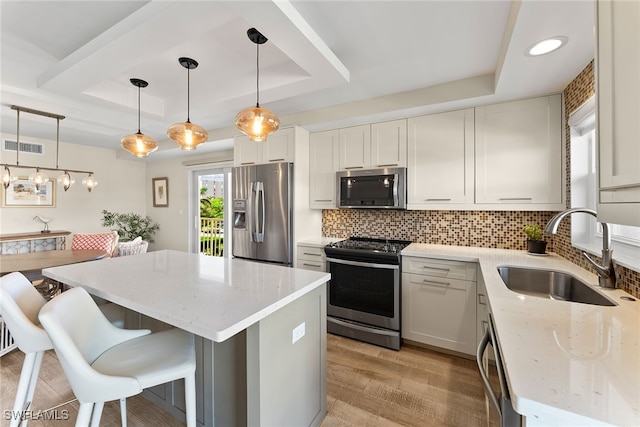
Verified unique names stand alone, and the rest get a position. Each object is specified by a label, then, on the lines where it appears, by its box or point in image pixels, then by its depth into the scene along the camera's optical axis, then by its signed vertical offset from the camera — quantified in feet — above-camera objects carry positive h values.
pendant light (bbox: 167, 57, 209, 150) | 6.75 +2.07
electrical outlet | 4.52 -2.09
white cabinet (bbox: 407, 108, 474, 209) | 8.29 +1.73
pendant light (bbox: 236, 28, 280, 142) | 5.79 +2.06
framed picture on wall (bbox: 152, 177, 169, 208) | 17.70 +1.45
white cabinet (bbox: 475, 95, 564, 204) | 7.28 +1.72
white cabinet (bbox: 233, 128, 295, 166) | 10.16 +2.57
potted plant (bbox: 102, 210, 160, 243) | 16.72 -0.74
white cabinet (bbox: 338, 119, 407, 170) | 9.21 +2.43
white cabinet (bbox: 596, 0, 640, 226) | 2.29 +0.97
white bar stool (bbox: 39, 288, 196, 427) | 3.13 -2.09
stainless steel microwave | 9.03 +0.86
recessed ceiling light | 4.90 +3.19
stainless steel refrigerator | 10.01 +0.04
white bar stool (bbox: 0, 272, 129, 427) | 4.07 -1.81
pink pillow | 12.84 -1.36
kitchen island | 3.84 -1.80
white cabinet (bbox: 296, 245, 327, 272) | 9.58 -1.66
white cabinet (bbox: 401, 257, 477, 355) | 7.43 -2.65
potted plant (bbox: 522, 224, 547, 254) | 7.53 -0.83
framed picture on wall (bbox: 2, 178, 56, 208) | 13.34 +1.02
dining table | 8.22 -1.64
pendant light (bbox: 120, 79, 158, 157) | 7.54 +2.00
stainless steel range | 8.14 -2.57
